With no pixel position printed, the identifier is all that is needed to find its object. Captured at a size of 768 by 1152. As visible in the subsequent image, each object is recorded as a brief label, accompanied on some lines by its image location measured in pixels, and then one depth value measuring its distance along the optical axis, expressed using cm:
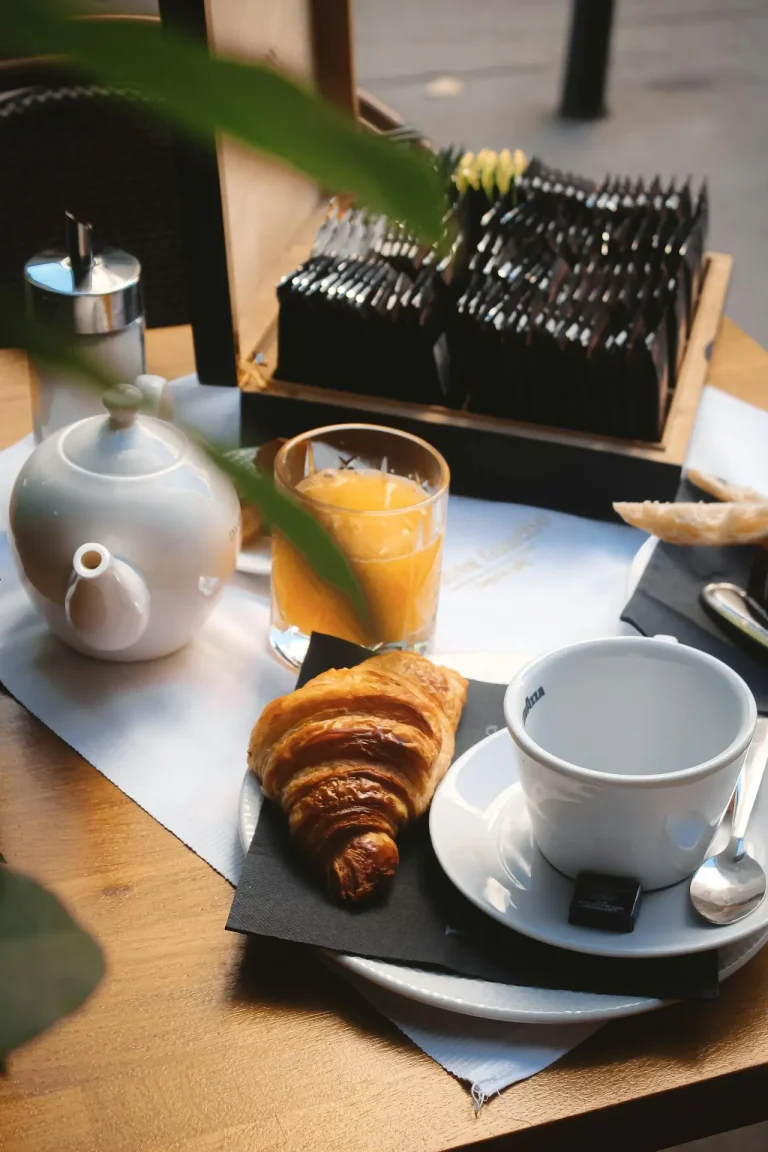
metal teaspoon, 56
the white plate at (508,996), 53
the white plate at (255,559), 90
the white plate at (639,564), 86
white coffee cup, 54
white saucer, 54
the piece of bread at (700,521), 84
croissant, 60
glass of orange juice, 75
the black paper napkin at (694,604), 78
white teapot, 73
